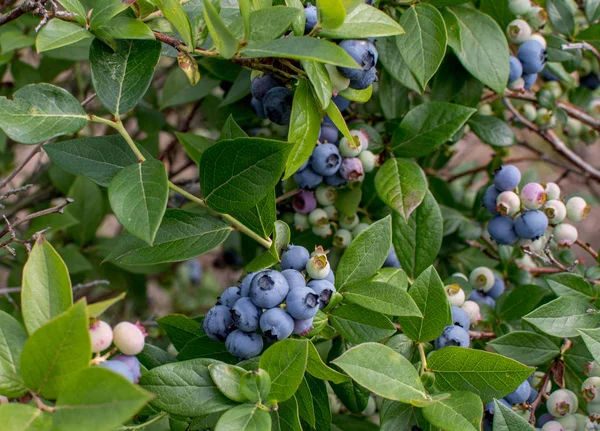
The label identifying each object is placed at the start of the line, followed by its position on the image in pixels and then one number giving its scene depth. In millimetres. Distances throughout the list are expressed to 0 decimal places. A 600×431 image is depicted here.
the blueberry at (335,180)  691
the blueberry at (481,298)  716
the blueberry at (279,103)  635
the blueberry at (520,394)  627
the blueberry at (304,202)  707
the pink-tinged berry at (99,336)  538
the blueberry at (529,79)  735
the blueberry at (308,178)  682
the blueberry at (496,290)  727
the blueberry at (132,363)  549
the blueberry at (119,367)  534
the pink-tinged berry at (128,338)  546
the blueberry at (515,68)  719
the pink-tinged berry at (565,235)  705
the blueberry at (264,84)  642
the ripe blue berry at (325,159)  670
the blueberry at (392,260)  697
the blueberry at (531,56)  720
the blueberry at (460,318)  643
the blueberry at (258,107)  677
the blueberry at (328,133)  683
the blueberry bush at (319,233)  554
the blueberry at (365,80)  608
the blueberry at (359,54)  594
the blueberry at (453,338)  620
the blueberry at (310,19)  591
